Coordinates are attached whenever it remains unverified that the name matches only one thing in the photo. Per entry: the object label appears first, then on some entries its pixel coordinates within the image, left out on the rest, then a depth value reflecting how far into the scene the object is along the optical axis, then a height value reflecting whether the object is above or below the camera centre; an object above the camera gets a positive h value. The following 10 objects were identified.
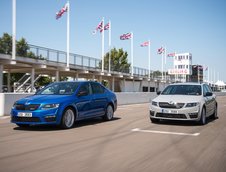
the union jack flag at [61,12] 30.90 +7.96
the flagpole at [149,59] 53.03 +5.35
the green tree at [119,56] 73.50 +8.25
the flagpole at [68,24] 32.66 +7.20
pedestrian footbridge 27.23 +2.36
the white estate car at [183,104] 10.19 -0.48
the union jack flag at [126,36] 42.74 +7.57
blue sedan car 8.75 -0.49
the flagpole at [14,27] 24.45 +4.96
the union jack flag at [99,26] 39.11 +8.24
